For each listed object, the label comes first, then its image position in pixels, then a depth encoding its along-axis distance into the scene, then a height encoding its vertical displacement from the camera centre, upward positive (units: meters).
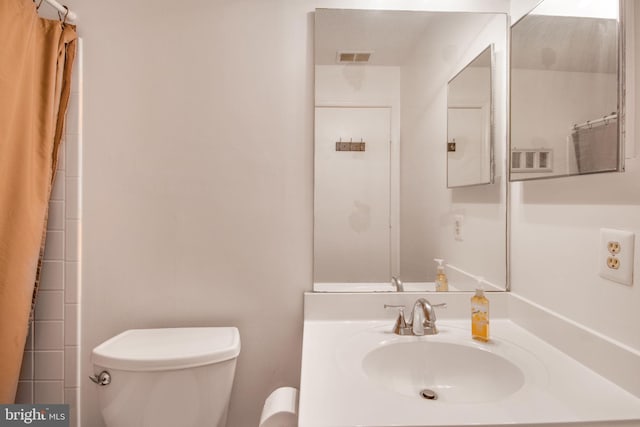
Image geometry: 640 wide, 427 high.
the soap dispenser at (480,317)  1.00 -0.29
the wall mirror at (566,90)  0.73 +0.31
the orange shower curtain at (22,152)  0.97 +0.18
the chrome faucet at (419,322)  1.02 -0.32
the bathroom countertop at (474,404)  0.63 -0.37
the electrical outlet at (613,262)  0.76 -0.10
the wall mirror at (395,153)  1.19 +0.22
